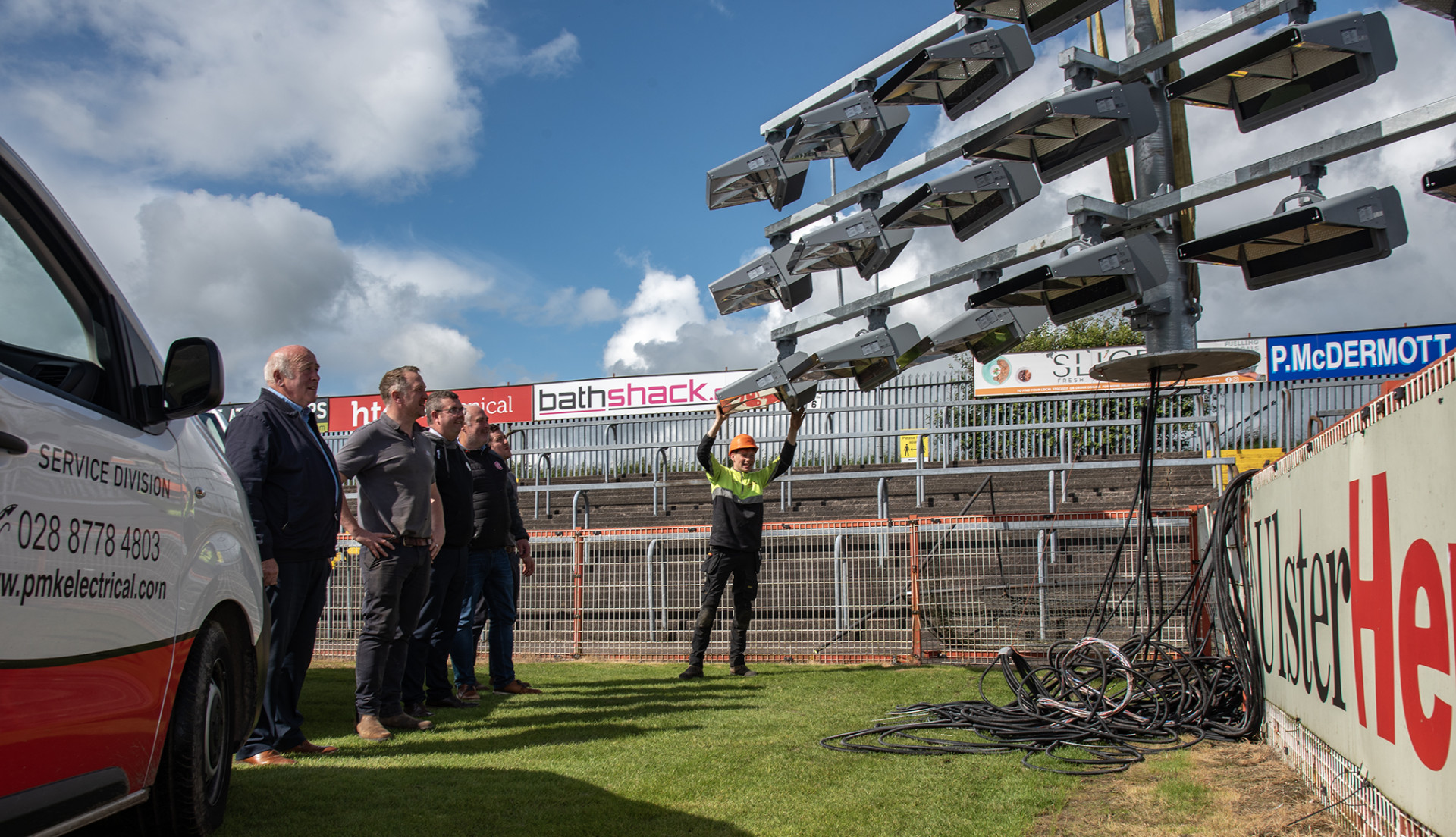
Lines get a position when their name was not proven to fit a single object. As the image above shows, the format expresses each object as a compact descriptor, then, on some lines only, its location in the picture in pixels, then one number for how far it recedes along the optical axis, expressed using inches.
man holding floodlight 316.2
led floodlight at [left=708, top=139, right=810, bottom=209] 279.3
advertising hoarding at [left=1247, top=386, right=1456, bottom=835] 97.3
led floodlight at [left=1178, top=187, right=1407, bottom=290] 178.1
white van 82.2
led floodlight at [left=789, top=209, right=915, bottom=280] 260.4
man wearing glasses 244.1
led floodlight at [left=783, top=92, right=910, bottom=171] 253.0
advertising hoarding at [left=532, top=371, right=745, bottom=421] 1106.1
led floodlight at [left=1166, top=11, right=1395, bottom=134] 176.1
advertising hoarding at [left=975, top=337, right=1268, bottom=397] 942.4
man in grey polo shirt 207.3
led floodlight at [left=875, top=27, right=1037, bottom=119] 218.4
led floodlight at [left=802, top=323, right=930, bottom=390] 274.1
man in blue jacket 181.8
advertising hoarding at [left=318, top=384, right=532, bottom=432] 1127.0
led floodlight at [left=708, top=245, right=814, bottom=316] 288.7
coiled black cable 187.8
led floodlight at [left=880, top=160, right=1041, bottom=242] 232.5
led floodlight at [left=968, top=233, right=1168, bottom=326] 210.7
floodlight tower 217.5
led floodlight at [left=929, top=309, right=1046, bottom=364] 267.1
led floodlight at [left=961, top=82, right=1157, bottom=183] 203.0
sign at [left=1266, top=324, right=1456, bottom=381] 882.8
